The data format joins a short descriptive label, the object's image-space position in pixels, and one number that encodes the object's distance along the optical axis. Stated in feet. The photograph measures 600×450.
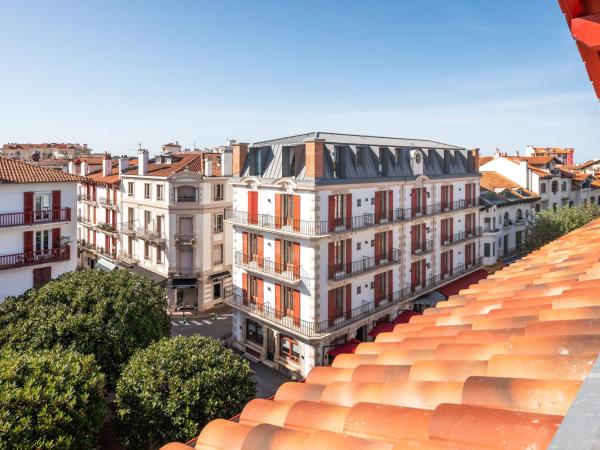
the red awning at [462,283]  131.13
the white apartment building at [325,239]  97.45
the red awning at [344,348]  99.30
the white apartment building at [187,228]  139.64
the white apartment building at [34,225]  97.91
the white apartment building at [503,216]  156.04
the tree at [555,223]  137.28
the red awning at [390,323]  109.40
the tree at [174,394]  56.13
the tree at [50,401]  43.80
